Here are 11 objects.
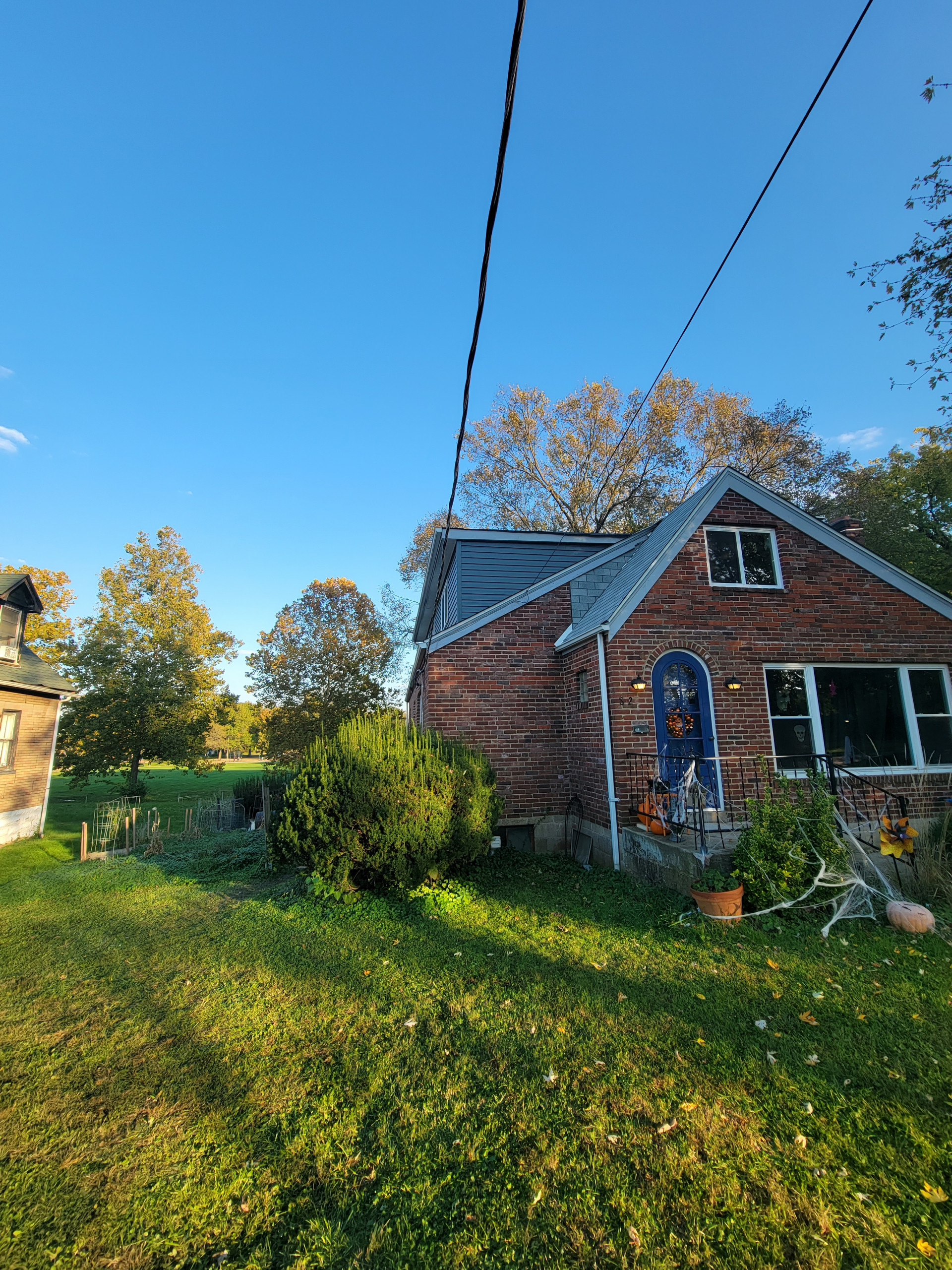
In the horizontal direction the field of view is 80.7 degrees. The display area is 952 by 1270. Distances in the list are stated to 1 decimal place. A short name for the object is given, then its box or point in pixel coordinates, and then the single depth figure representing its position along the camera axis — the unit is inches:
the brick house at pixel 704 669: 356.2
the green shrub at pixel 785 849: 244.8
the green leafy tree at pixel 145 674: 788.6
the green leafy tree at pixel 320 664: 967.0
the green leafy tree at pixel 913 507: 775.7
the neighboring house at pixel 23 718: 572.7
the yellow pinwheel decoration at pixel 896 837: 247.8
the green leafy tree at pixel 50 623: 927.0
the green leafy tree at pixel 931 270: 358.9
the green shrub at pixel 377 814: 282.2
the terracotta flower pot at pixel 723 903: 239.9
